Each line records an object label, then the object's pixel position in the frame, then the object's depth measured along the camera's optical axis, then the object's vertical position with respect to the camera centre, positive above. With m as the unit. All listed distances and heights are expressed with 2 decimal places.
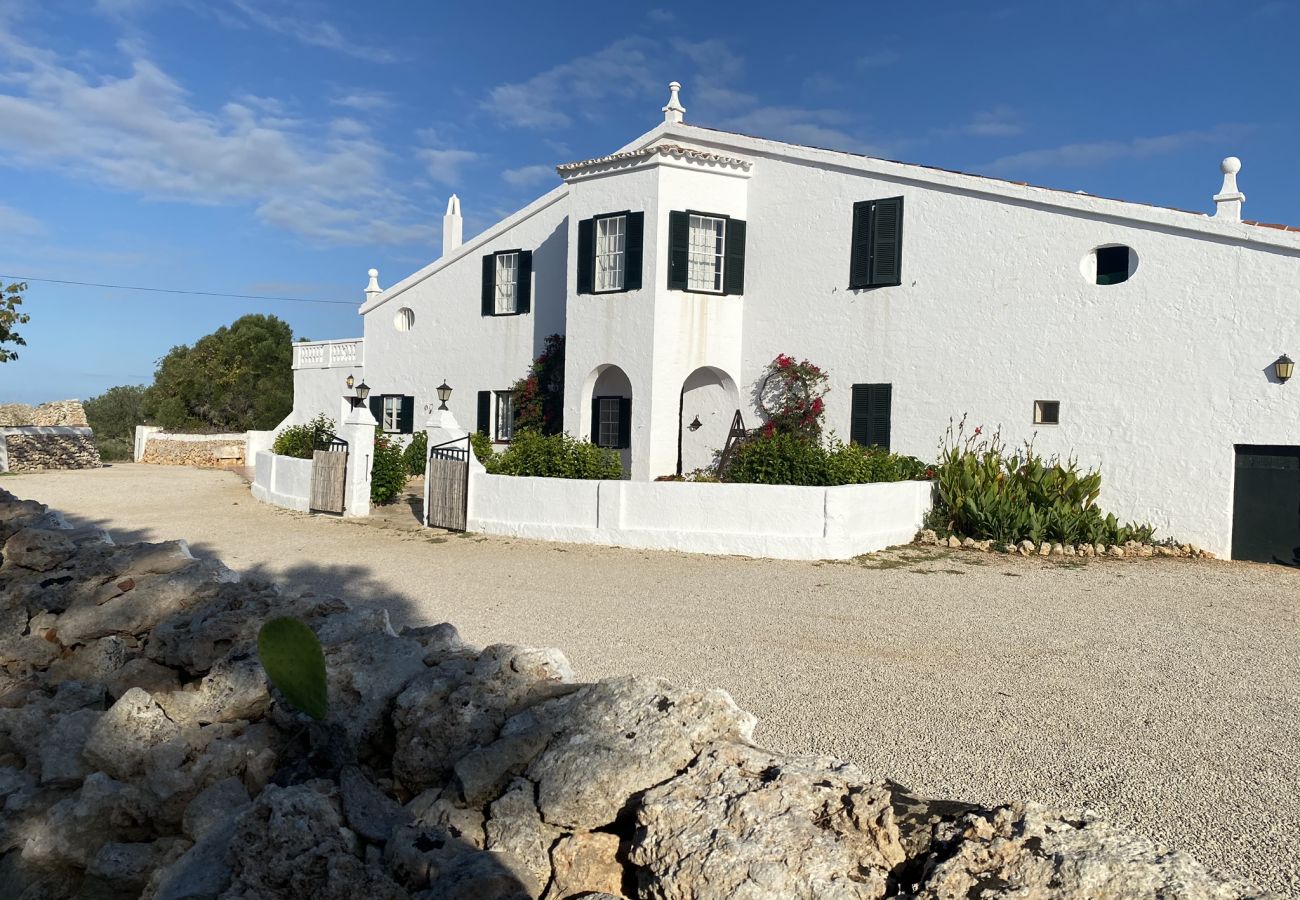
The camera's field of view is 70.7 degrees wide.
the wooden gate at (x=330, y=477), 16.53 -1.11
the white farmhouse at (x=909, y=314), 12.98 +2.06
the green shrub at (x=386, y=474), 17.22 -1.07
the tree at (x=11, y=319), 27.42 +2.63
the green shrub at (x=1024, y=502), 13.32 -0.97
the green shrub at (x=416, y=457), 21.38 -0.89
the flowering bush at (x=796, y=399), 16.92 +0.59
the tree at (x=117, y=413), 45.06 -0.17
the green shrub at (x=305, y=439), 20.52 -0.54
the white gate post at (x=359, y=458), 16.36 -0.73
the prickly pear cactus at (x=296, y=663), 3.61 -0.98
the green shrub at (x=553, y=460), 14.95 -0.60
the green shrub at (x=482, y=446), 18.89 -0.53
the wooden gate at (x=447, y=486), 14.51 -1.06
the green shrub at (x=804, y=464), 13.77 -0.51
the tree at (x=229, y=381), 37.66 +1.36
